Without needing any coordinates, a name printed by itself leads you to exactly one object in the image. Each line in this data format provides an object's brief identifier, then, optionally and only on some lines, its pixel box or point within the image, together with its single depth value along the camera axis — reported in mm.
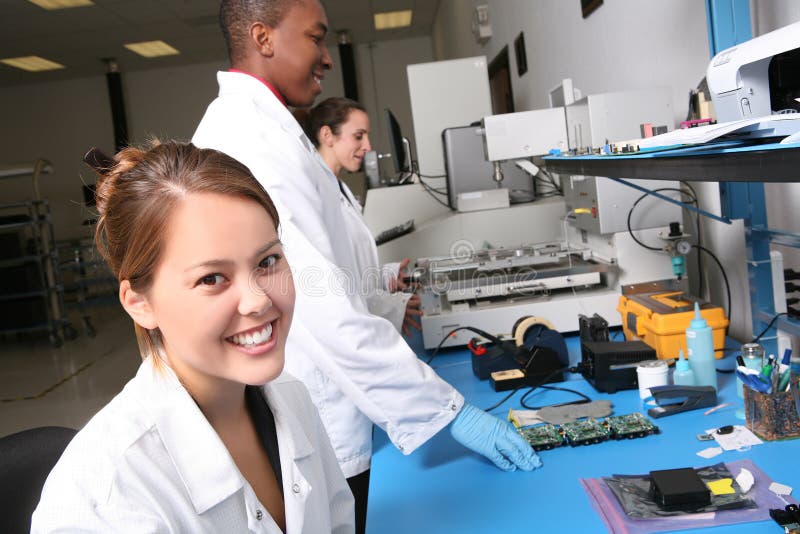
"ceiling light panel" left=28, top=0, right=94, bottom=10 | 6032
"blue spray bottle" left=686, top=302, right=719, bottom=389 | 1341
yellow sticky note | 946
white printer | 969
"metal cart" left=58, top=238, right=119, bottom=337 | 6805
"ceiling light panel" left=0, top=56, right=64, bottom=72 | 7965
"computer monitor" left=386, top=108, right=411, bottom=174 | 3264
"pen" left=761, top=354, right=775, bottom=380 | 1100
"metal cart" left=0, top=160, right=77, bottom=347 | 6012
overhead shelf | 606
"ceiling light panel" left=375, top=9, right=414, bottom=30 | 7948
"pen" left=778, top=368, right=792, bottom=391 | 1090
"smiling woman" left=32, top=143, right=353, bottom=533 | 682
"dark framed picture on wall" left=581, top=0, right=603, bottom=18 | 2470
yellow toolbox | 1498
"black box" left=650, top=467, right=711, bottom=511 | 916
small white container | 1339
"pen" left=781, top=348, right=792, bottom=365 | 1136
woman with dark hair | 1854
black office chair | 913
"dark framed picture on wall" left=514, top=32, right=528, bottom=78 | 3949
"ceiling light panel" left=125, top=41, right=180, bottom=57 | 7991
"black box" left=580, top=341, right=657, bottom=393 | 1439
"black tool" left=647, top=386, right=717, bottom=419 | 1273
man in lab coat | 1163
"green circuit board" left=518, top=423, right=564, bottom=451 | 1193
